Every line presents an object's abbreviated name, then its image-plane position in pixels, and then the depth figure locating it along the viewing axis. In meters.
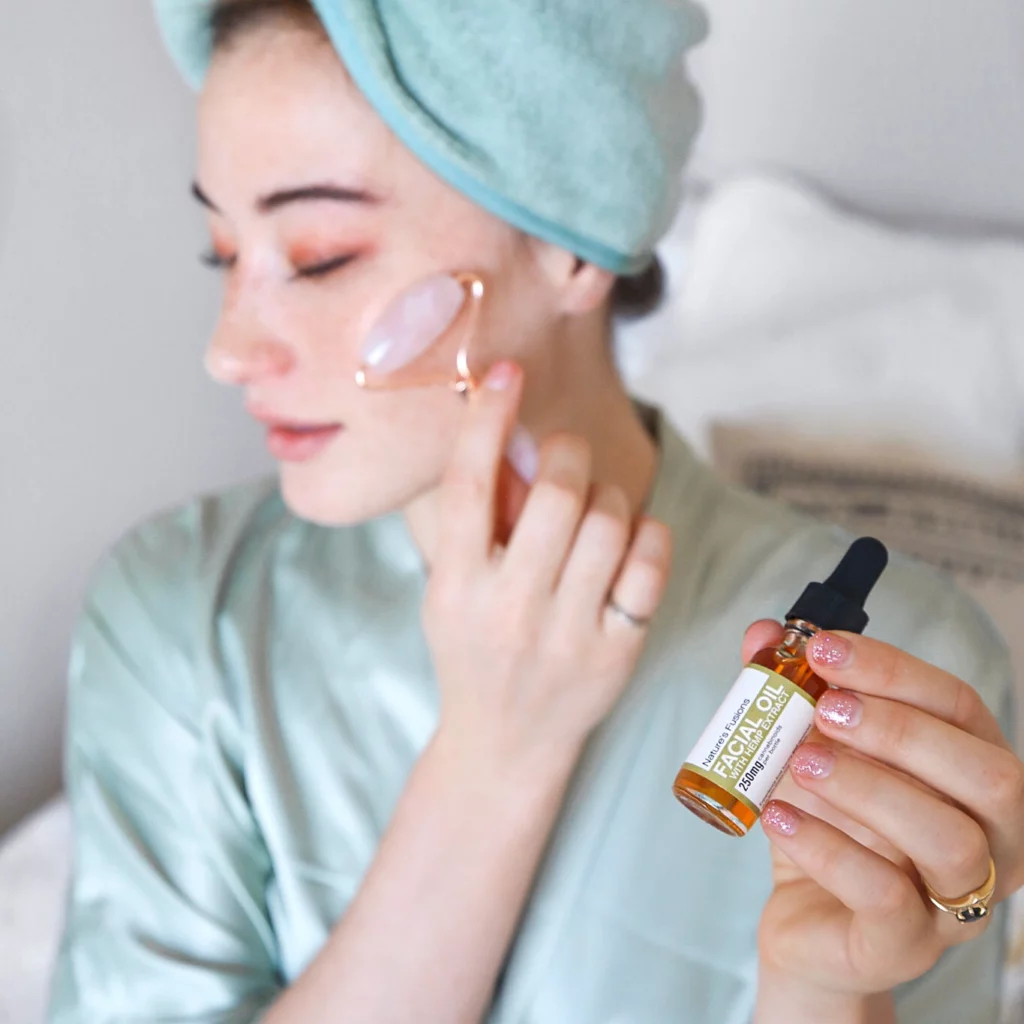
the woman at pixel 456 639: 0.61
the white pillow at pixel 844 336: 1.14
